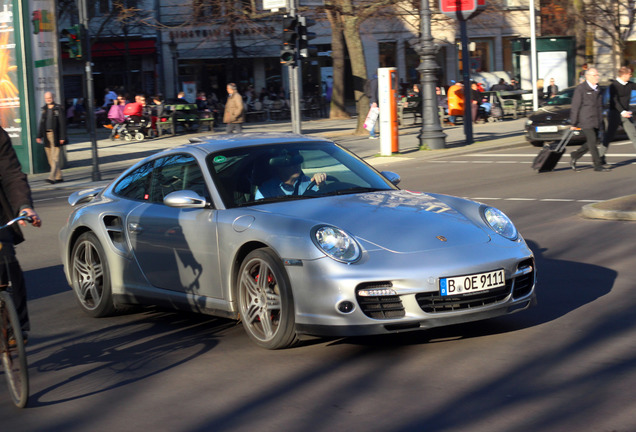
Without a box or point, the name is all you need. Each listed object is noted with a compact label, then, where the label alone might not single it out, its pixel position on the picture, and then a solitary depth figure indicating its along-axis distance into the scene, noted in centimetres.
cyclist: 558
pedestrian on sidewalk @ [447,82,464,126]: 3400
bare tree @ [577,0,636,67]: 4209
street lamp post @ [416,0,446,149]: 2423
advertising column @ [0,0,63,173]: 2381
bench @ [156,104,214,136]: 3388
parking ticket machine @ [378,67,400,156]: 2416
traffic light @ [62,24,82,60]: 2111
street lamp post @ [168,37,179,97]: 5434
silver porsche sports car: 581
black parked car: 2277
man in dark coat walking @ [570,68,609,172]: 1681
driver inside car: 684
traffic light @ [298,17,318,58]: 2131
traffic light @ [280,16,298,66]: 2117
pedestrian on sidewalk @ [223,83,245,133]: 2598
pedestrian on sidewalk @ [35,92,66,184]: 2142
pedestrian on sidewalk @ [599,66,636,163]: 1786
